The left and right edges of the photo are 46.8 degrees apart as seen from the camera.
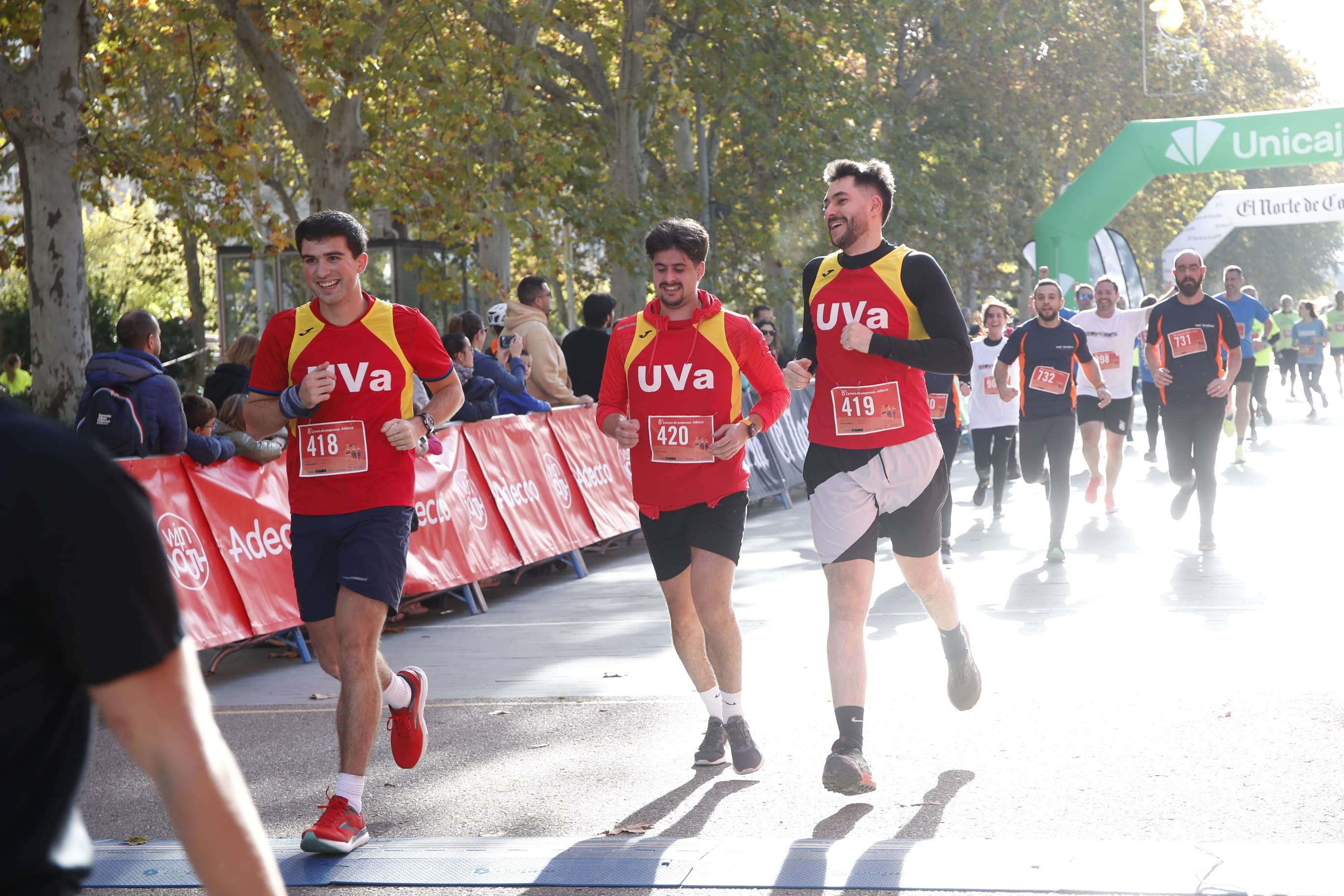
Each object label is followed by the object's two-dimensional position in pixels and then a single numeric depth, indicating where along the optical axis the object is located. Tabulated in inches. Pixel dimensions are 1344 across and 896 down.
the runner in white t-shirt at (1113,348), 541.3
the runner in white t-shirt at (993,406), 545.0
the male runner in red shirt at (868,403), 205.5
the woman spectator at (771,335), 690.8
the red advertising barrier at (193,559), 298.0
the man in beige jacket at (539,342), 497.0
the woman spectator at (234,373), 357.1
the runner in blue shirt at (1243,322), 690.2
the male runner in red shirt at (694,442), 214.5
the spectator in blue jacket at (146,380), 307.9
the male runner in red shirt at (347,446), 190.9
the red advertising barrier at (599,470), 476.7
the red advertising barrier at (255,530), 313.3
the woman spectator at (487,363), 450.6
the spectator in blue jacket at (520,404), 462.3
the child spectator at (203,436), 310.7
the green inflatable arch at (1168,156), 937.5
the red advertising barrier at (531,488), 421.7
